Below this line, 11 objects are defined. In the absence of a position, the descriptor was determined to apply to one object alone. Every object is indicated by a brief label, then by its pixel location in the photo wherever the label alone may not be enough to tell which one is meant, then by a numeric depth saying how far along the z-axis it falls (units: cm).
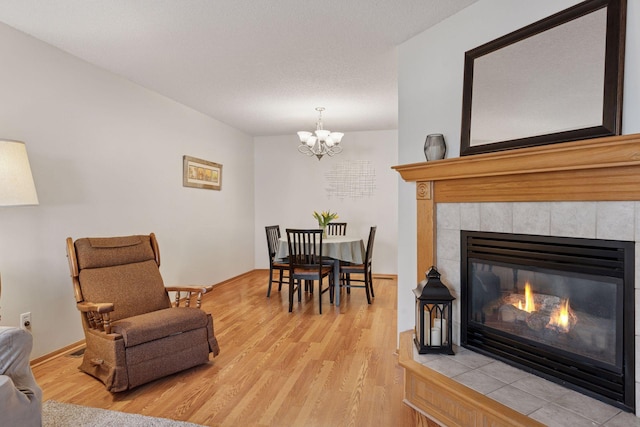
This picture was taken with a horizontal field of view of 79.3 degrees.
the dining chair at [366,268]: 465
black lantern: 228
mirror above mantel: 169
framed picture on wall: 484
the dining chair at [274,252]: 480
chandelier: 467
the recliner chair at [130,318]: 240
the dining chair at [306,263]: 426
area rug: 201
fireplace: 171
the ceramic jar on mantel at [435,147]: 250
